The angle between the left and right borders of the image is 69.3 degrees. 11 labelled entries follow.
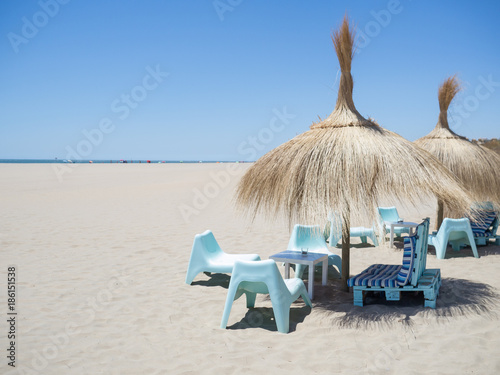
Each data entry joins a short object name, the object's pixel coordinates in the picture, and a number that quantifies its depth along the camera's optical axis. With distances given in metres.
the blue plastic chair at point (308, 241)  5.54
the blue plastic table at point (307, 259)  4.58
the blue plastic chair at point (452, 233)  6.35
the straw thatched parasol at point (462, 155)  6.42
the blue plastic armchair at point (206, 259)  4.92
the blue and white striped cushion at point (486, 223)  6.92
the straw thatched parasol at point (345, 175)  3.78
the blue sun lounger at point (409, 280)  3.88
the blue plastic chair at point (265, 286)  3.58
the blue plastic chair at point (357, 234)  7.50
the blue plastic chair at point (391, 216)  8.24
